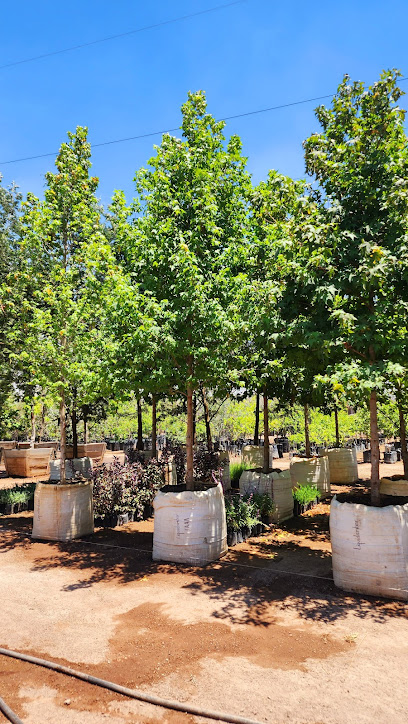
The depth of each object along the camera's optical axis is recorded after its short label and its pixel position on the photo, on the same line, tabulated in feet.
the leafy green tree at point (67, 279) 29.19
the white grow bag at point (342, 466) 50.85
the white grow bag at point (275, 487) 32.14
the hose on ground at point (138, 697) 11.32
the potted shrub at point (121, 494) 33.45
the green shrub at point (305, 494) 35.35
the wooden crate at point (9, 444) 78.09
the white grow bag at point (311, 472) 40.16
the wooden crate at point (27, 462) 59.16
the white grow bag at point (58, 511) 28.63
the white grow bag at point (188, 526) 23.40
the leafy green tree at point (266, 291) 22.02
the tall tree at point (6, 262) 53.06
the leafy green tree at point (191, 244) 23.52
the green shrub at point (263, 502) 30.94
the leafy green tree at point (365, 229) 19.40
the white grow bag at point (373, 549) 18.58
